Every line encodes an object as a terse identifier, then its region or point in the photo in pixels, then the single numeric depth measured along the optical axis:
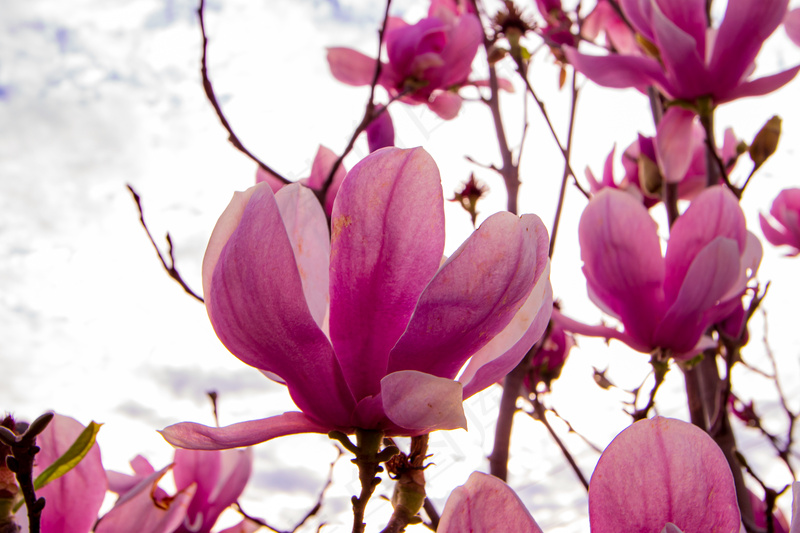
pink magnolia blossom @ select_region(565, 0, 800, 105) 0.92
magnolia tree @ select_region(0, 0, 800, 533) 0.65
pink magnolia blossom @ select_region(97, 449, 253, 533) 0.88
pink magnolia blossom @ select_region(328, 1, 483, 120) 1.32
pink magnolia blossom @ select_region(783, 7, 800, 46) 1.15
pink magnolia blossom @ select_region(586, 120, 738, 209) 1.19
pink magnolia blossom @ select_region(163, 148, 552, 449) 0.65
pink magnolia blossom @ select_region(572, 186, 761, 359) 0.85
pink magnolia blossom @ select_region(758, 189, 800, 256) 1.65
